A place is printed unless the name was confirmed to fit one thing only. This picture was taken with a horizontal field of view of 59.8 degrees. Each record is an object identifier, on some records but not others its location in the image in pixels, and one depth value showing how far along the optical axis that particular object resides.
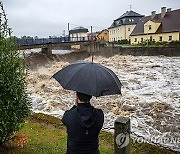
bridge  24.79
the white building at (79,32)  57.20
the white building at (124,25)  40.98
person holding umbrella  1.61
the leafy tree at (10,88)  2.81
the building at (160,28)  29.38
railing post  2.14
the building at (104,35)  50.18
